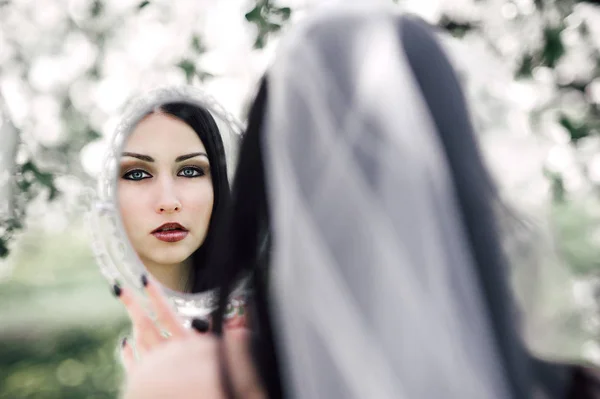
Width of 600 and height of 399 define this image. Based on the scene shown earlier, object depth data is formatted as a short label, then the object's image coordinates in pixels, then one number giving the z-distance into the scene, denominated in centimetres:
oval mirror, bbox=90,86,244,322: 147
